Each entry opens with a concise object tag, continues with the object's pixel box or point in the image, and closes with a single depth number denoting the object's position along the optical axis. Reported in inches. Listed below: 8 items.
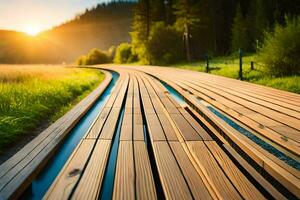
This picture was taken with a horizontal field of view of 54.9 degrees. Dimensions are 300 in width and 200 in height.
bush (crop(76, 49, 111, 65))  1796.3
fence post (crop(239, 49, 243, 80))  471.0
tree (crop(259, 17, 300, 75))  420.5
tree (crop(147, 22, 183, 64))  1222.3
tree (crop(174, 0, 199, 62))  1321.4
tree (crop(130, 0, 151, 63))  1488.7
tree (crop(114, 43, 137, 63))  1694.1
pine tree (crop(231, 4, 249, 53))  1536.7
